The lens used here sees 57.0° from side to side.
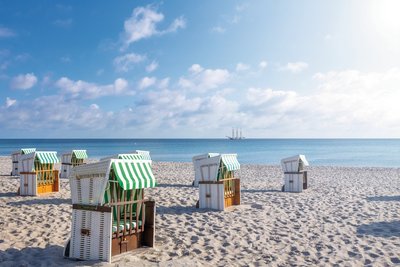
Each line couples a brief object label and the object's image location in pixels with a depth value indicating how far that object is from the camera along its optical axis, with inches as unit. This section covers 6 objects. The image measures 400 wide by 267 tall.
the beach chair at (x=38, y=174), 488.4
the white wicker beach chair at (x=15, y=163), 748.7
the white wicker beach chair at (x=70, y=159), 684.1
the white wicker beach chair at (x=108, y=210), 227.1
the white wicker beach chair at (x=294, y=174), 554.9
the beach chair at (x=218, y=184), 405.1
